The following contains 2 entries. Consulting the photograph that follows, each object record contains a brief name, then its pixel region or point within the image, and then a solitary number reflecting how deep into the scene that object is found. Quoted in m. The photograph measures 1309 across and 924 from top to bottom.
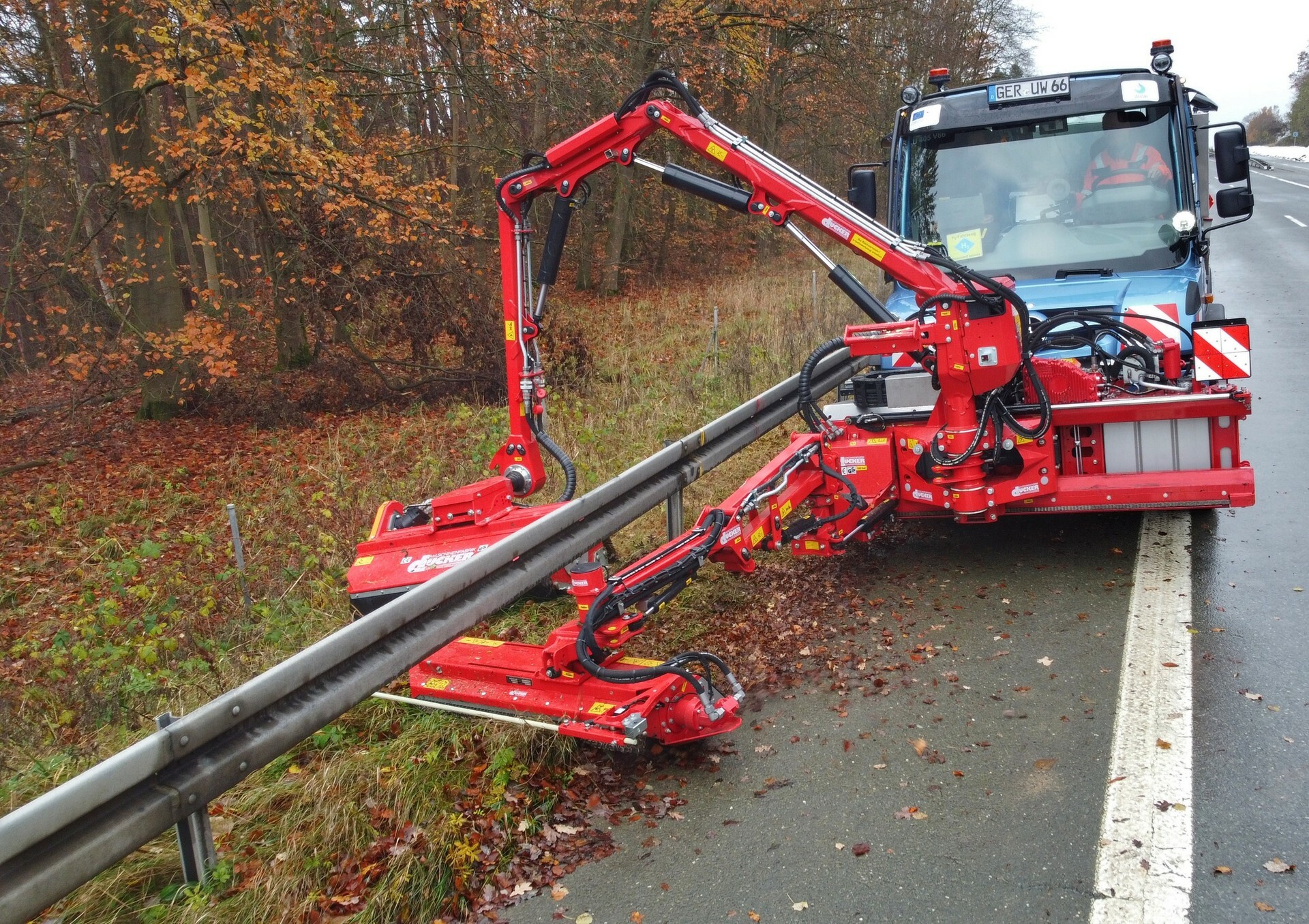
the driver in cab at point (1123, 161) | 7.62
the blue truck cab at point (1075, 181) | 7.55
